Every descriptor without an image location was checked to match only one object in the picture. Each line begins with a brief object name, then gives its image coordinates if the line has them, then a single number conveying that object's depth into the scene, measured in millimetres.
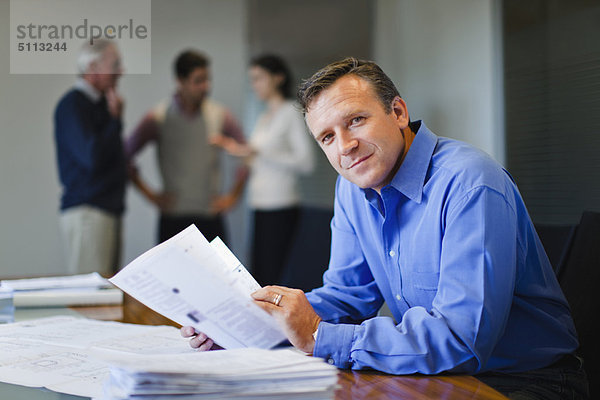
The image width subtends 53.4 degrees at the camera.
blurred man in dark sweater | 2998
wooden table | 796
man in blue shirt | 933
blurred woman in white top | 3564
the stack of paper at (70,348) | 888
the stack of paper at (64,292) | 1539
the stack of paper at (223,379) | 697
